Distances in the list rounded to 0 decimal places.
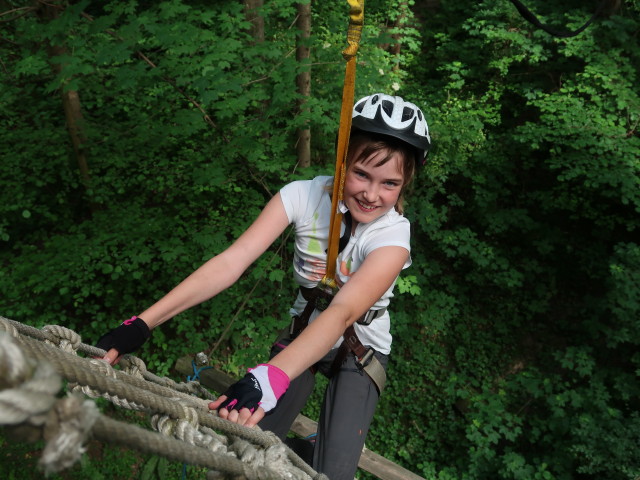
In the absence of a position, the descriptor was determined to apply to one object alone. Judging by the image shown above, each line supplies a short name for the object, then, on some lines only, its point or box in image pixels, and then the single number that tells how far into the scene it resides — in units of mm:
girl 1648
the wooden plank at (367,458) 3344
